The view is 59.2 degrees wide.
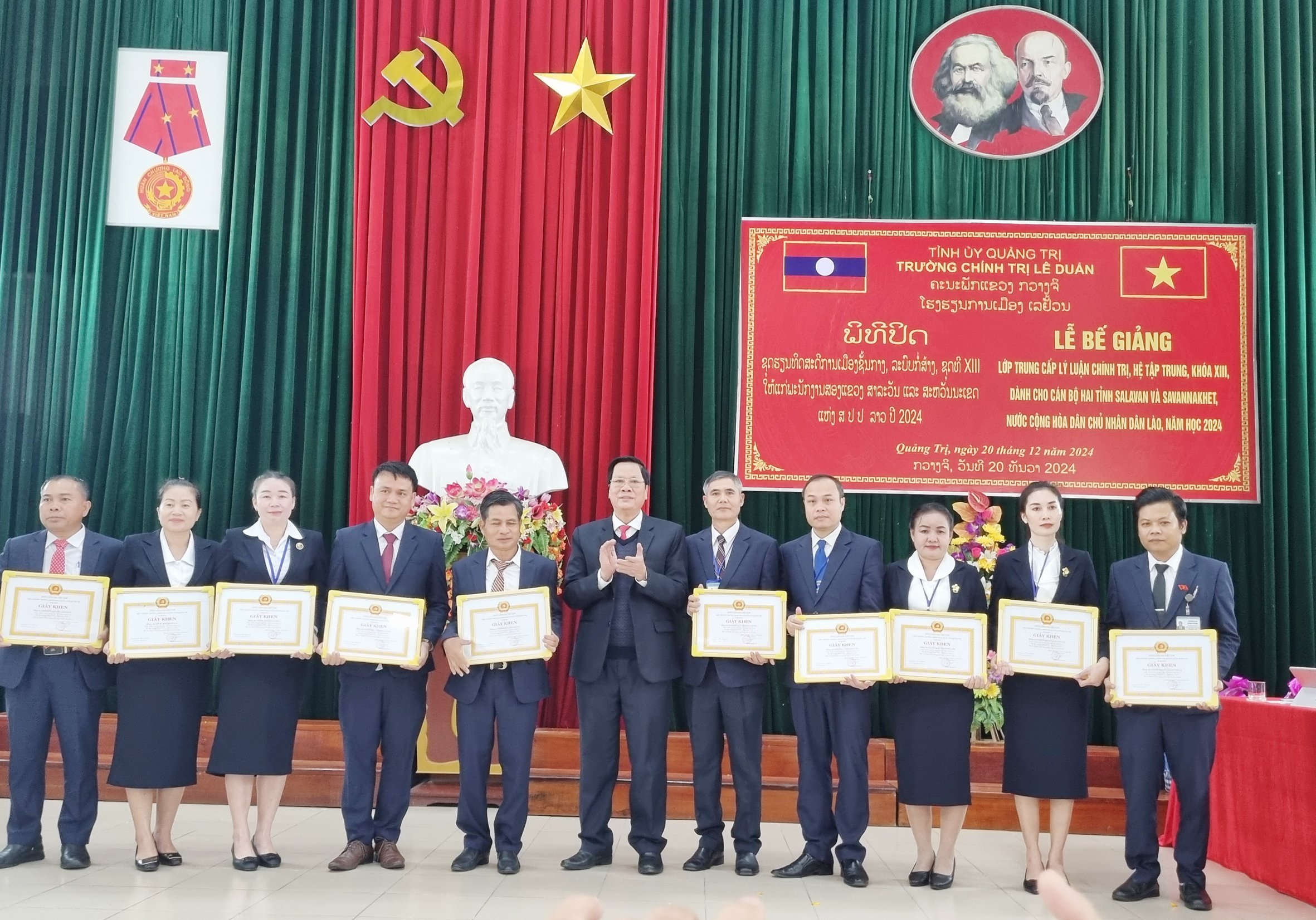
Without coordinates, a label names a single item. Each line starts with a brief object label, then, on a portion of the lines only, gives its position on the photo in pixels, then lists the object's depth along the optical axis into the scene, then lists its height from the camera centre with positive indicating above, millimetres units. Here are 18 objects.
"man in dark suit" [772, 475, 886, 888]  4023 -614
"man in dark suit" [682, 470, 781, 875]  4098 -591
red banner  6004 +974
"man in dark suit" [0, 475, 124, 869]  3975 -663
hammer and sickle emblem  6285 +2338
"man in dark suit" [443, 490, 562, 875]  4059 -677
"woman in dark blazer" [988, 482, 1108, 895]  3893 -549
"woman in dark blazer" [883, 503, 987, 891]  3924 -619
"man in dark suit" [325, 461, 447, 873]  4012 -555
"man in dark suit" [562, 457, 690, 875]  4098 -485
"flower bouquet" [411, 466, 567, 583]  5203 +46
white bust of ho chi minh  5688 +373
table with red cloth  3758 -854
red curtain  6152 +1576
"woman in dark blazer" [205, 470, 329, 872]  3918 -591
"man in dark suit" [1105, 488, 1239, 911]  3789 -563
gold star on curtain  6242 +2399
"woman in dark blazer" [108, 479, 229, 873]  3895 -608
